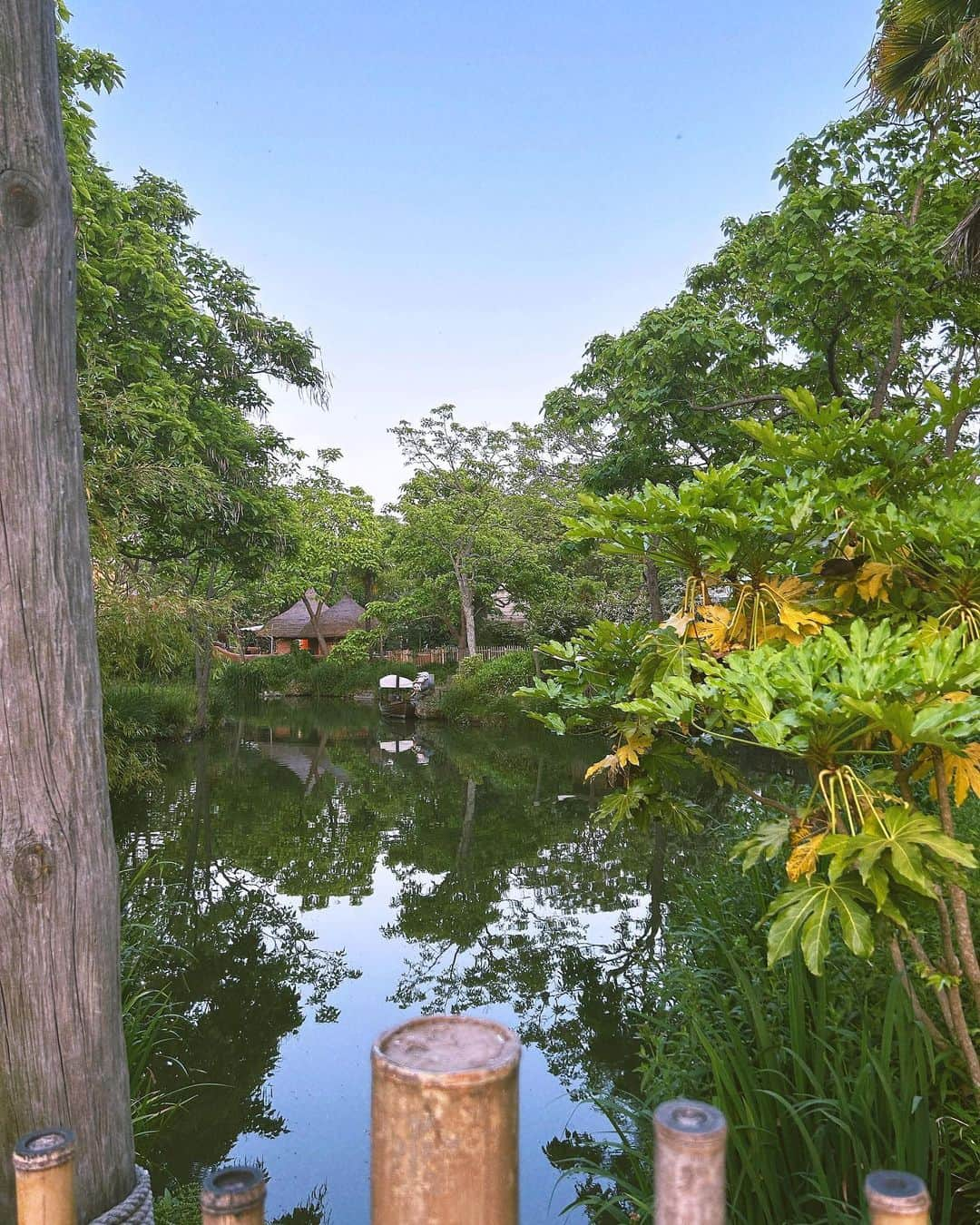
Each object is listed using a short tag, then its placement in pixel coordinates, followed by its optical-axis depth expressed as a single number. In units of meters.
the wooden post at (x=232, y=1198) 0.71
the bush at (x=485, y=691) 18.12
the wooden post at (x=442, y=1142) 0.61
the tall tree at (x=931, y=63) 5.12
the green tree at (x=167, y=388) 6.89
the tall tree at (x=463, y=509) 19.89
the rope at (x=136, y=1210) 1.59
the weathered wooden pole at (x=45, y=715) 1.56
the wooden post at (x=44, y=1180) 0.83
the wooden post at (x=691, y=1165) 0.59
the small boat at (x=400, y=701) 19.33
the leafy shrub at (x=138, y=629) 7.64
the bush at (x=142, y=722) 8.52
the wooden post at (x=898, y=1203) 0.61
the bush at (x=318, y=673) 24.23
